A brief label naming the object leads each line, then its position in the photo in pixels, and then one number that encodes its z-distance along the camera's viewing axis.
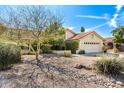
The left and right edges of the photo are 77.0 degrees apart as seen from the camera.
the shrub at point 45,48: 5.00
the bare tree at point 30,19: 2.91
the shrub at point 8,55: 2.61
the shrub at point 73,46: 5.87
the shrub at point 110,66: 2.29
